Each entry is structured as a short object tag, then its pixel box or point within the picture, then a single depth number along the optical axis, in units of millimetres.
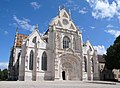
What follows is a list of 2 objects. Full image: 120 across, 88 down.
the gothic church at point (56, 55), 22256
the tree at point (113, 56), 22455
